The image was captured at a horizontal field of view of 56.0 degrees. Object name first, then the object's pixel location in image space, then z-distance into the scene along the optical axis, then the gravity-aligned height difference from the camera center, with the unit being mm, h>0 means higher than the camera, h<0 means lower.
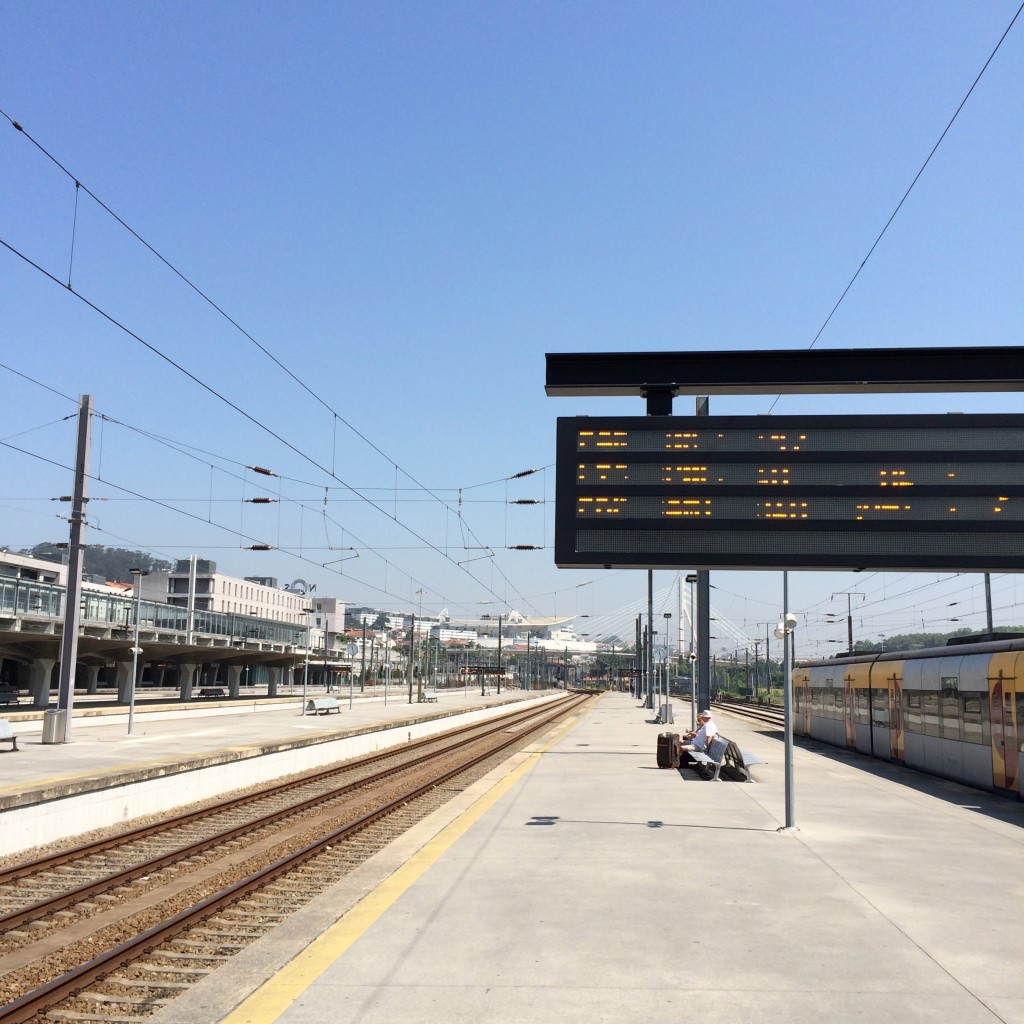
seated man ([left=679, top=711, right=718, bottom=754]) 20750 -1784
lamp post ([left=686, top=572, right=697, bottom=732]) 32659 -996
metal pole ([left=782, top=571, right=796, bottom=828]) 13208 -936
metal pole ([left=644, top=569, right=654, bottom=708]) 59219 +415
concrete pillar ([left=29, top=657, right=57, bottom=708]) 40812 -1819
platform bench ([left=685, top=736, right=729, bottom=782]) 19438 -2129
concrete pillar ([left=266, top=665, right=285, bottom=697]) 70938 -2860
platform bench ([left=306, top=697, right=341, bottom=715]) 48469 -3227
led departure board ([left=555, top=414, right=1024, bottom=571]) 17141 +2844
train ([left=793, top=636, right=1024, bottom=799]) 17766 -1215
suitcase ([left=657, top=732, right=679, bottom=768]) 22062 -2306
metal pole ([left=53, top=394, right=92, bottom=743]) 23359 +1491
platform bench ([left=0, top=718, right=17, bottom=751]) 21172 -2160
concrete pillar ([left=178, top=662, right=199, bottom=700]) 55062 -2287
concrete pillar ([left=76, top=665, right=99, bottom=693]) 58719 -2441
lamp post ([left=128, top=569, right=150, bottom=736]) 27397 +1492
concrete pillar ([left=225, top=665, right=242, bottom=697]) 65625 -2652
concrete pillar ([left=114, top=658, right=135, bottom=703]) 54750 -2657
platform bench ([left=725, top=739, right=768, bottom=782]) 19594 -2192
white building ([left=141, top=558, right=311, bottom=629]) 139125 +7333
